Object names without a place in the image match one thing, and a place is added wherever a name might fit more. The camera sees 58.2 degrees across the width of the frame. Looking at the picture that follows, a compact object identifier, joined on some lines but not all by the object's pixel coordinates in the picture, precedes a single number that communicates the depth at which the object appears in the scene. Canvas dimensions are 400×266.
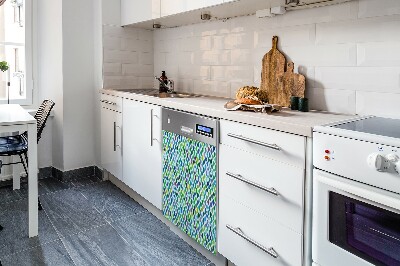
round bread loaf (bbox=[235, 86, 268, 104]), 2.08
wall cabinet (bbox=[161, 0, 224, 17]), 2.42
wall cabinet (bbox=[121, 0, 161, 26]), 3.04
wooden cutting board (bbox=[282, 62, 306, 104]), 2.21
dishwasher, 2.09
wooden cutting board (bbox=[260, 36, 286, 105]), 2.35
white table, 2.32
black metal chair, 2.75
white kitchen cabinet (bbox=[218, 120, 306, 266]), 1.59
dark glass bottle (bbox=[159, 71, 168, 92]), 3.47
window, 3.66
